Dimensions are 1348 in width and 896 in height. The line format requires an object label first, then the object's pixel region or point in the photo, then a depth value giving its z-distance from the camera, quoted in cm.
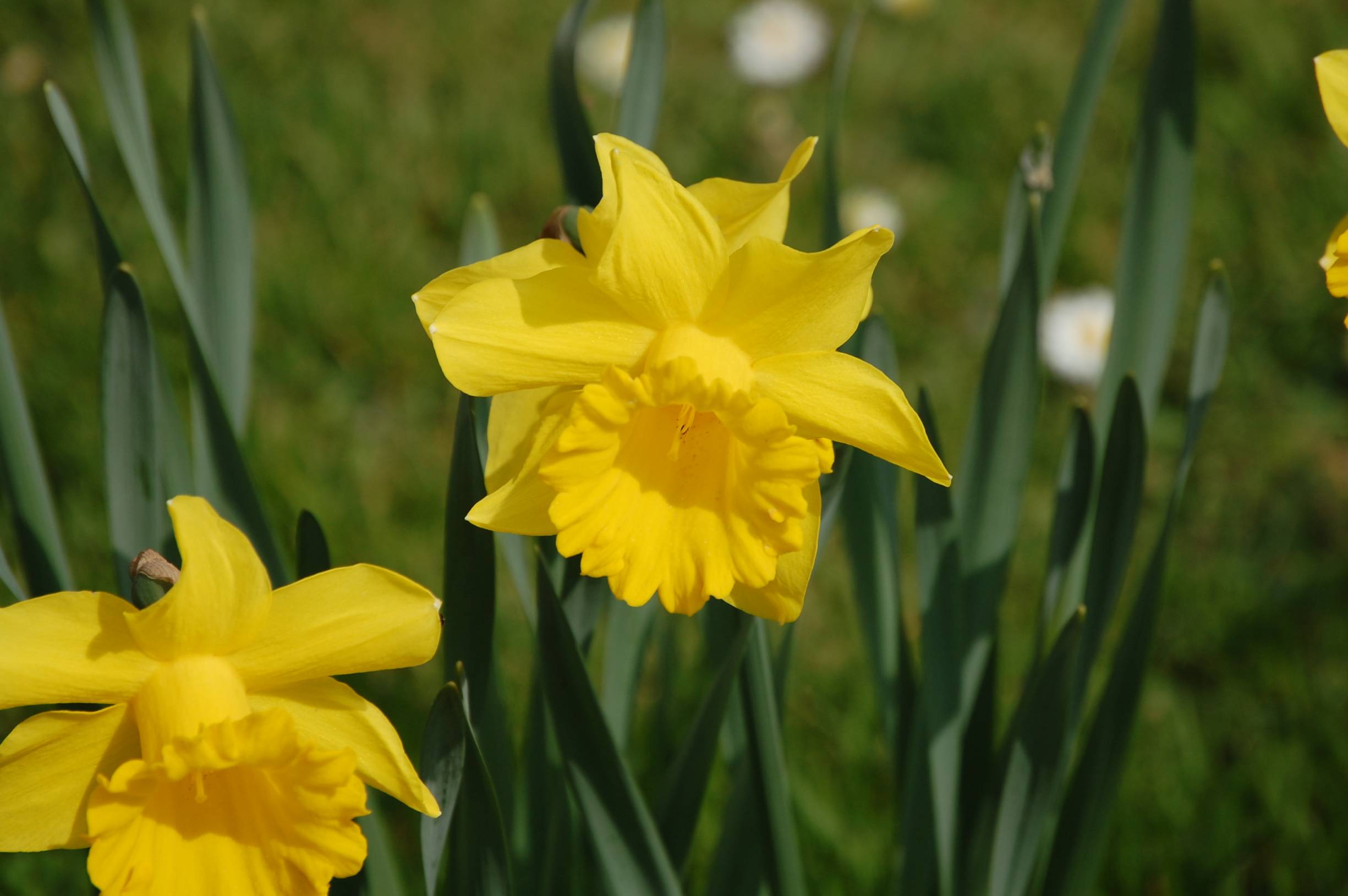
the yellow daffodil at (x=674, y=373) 192
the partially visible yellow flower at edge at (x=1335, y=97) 209
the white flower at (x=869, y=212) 624
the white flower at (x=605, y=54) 667
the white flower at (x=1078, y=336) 565
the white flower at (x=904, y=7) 722
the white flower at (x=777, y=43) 682
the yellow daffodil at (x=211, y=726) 180
